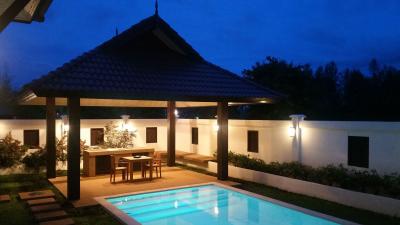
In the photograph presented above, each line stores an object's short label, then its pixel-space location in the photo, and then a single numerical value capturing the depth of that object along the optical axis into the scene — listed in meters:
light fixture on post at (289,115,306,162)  12.51
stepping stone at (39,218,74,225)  7.45
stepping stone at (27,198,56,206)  9.06
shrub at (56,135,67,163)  14.76
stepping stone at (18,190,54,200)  9.71
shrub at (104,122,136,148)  16.20
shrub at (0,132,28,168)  13.62
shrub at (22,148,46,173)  14.02
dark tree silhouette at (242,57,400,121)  22.38
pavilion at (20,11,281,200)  9.34
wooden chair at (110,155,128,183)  11.95
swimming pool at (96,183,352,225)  8.11
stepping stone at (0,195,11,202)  9.51
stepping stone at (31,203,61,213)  8.44
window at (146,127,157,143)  19.12
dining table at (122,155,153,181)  12.12
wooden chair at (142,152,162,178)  12.95
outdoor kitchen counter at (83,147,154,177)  13.30
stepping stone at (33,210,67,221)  7.82
